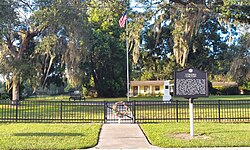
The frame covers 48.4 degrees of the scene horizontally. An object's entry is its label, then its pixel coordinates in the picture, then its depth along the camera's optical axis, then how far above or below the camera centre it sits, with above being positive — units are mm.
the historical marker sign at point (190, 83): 8477 -67
